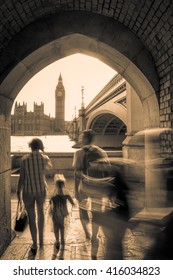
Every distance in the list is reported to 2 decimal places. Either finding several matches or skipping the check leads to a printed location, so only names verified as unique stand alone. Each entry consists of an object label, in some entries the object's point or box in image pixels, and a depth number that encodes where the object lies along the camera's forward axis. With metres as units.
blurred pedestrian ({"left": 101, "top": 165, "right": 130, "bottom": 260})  2.87
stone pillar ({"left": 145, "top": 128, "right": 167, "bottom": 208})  2.58
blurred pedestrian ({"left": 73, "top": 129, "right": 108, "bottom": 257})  3.35
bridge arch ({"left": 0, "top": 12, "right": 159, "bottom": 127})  4.11
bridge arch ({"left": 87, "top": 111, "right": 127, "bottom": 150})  33.31
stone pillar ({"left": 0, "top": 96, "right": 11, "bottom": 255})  4.09
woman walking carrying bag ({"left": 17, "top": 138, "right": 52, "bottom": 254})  3.74
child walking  3.86
